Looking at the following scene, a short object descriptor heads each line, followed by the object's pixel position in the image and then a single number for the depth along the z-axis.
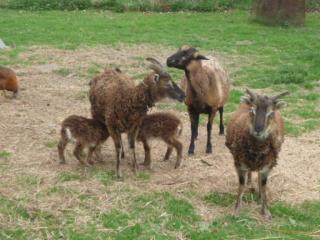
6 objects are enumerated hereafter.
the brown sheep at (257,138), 6.33
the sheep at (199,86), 8.70
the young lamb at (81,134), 7.94
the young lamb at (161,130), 8.21
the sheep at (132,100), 7.71
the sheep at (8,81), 11.00
